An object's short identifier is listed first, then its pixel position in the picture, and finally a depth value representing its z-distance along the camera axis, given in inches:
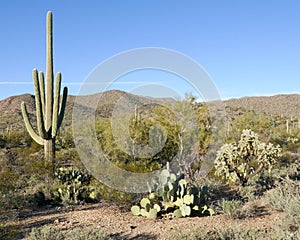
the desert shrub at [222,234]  194.1
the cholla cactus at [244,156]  342.3
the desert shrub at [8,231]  233.5
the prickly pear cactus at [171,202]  267.9
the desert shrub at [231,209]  251.9
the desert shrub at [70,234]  207.3
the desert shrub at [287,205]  187.3
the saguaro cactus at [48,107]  494.9
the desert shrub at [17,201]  314.5
